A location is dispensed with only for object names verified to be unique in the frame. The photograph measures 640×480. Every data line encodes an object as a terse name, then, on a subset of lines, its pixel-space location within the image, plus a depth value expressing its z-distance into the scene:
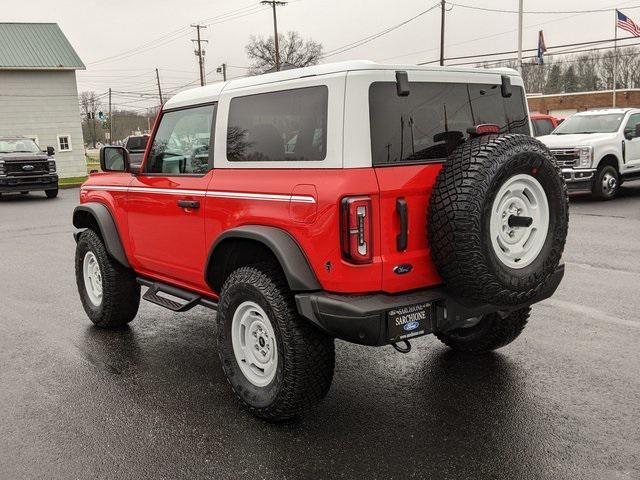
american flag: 28.84
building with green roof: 32.38
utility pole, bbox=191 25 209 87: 57.69
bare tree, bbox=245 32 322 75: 72.12
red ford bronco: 3.17
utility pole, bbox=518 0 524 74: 26.64
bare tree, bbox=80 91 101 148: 85.72
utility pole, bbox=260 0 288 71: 49.21
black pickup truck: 19.38
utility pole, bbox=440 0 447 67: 39.50
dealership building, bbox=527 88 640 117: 54.19
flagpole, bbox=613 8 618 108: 30.01
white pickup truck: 13.06
